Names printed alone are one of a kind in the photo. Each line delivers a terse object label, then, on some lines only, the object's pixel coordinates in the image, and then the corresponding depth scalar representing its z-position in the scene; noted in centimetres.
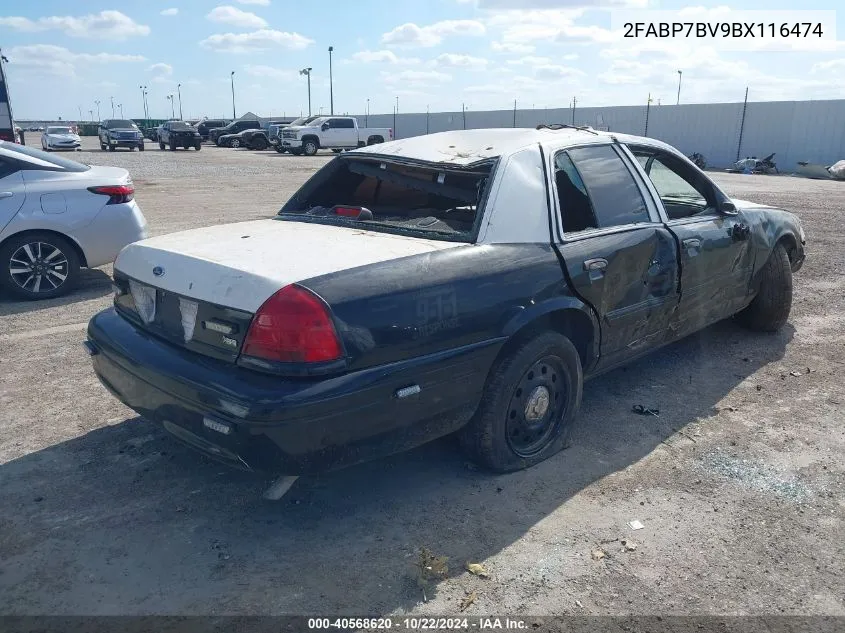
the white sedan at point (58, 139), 3831
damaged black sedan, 272
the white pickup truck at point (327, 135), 3631
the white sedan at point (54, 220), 649
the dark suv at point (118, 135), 3819
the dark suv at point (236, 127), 4714
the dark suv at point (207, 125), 5175
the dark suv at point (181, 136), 4050
